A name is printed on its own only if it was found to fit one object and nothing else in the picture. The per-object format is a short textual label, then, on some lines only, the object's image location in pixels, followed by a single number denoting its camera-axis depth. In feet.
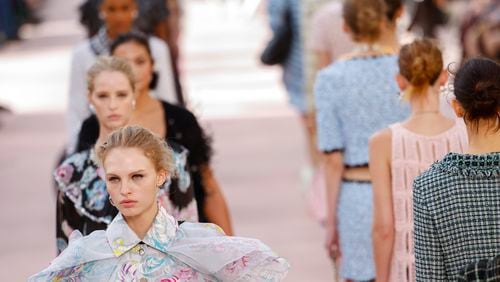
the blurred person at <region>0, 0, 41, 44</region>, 153.72
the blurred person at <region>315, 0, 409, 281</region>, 42.34
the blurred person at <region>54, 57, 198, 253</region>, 37.33
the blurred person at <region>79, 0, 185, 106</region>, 57.15
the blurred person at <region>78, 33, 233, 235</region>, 40.50
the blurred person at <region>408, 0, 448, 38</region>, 83.32
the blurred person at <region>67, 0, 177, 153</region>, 49.48
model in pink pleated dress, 36.59
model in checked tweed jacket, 30.03
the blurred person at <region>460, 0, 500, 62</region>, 75.10
